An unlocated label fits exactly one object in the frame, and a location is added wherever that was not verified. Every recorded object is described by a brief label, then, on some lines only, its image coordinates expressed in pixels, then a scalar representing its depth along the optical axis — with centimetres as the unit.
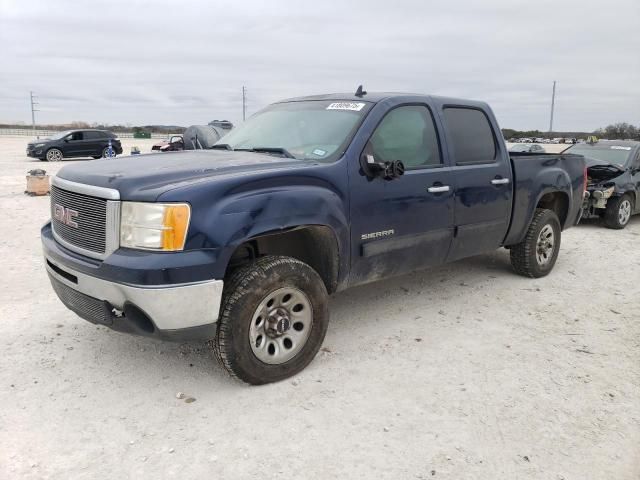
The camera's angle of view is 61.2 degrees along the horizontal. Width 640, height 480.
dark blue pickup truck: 309
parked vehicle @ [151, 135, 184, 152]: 2062
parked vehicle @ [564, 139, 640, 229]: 948
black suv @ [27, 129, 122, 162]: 2374
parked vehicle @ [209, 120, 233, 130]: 1809
